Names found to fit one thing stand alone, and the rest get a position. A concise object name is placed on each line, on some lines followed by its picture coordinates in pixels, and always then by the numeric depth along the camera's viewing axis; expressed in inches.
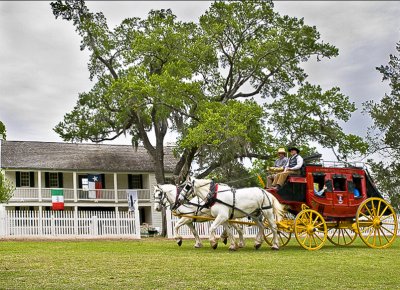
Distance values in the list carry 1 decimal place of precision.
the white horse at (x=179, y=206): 728.3
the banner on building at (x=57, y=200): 1587.1
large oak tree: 1247.5
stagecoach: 689.6
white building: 1674.5
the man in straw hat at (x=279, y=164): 712.1
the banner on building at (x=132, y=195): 1560.0
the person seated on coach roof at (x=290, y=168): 690.2
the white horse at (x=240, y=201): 672.4
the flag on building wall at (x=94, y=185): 1768.0
